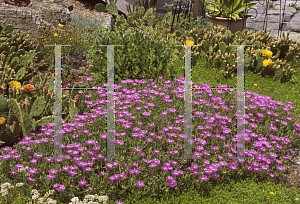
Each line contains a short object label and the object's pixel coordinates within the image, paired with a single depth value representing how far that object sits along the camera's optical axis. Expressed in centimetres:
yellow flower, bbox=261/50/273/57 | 704
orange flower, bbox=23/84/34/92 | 489
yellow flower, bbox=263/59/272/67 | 691
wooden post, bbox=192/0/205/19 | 1030
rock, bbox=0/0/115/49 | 799
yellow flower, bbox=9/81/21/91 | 518
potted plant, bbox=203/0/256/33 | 909
